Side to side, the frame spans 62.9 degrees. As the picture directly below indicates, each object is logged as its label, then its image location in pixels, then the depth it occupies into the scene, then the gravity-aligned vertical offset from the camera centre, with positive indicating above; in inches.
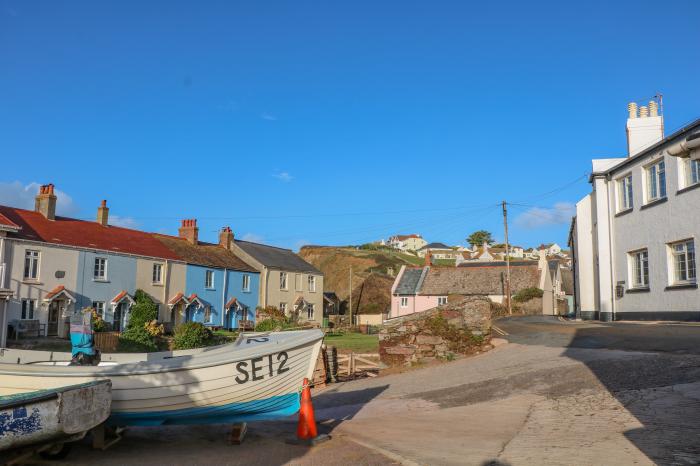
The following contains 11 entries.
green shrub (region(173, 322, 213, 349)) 1151.0 -70.8
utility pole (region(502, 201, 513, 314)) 1870.9 +251.2
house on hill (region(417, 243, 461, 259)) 6527.6 +645.0
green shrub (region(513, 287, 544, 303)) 2059.1 +43.2
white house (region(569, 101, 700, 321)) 813.9 +123.3
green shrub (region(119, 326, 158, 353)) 1157.7 -83.7
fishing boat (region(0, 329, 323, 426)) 335.3 -48.5
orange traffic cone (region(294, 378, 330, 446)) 351.3 -77.5
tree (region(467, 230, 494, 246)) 5743.1 +685.9
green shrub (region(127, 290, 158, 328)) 1421.0 -22.8
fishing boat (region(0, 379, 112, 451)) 279.0 -57.9
